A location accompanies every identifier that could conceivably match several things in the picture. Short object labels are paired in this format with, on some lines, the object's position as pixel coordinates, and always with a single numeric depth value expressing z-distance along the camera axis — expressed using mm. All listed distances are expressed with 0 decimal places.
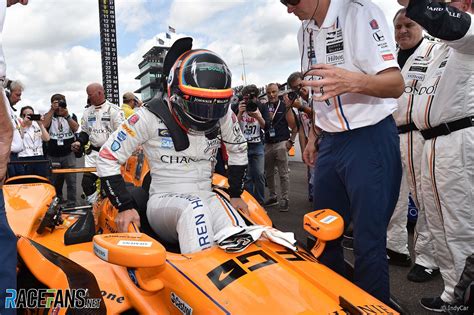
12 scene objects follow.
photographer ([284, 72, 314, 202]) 5168
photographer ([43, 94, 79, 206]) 7008
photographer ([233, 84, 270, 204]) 6027
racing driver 2193
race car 1453
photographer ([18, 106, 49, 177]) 6461
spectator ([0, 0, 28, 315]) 1323
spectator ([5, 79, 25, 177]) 5859
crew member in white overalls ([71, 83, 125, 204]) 6121
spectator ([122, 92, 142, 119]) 8225
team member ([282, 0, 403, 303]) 1865
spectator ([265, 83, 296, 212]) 6090
